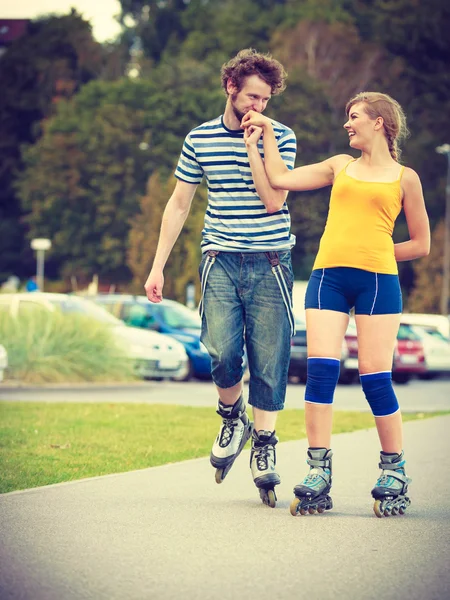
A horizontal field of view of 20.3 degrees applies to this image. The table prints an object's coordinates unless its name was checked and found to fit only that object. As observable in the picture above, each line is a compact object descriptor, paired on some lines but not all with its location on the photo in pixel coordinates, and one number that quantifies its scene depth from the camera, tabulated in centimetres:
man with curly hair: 620
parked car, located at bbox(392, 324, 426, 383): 2448
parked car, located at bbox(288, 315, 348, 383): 2295
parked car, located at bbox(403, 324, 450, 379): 2735
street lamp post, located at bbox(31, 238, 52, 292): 3250
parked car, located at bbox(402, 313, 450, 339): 2931
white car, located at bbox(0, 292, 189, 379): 2020
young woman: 603
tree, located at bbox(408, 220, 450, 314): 4806
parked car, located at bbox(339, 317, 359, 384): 2275
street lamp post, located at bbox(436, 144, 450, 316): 4644
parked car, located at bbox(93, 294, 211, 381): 2223
